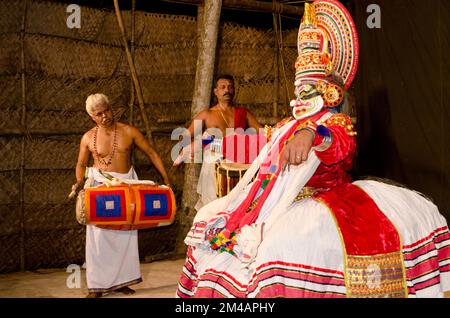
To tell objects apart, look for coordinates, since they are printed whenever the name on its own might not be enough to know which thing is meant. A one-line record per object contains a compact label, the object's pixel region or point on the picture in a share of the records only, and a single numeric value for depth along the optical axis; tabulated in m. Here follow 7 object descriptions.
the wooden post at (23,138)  6.59
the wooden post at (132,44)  7.20
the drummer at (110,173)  5.68
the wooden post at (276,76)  7.95
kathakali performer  2.87
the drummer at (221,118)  6.34
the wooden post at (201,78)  7.10
